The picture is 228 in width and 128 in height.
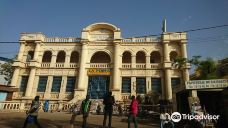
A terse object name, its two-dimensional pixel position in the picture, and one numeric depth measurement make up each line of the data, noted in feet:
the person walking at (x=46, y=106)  67.56
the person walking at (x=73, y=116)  28.86
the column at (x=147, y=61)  87.20
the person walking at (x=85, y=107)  27.66
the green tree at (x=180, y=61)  77.33
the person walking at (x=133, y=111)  28.07
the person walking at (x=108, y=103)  29.22
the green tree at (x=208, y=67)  67.05
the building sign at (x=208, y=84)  34.71
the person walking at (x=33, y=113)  26.71
